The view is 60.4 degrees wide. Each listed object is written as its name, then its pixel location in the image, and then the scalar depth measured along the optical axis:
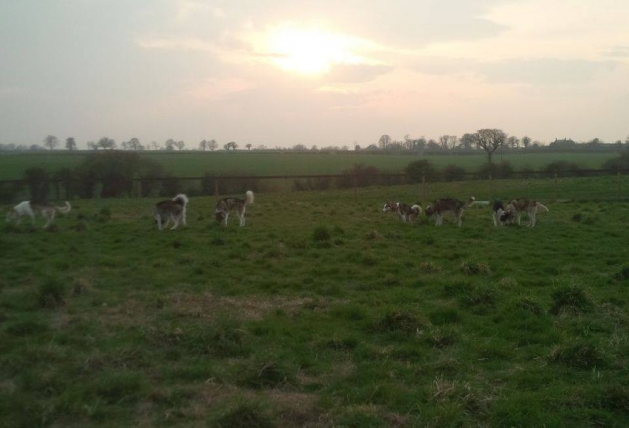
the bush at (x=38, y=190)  29.16
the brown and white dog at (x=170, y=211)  17.06
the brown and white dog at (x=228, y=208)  18.31
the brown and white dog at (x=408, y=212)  19.39
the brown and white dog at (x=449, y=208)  18.89
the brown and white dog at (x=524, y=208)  18.48
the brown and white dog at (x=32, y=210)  17.75
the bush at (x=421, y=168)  44.96
